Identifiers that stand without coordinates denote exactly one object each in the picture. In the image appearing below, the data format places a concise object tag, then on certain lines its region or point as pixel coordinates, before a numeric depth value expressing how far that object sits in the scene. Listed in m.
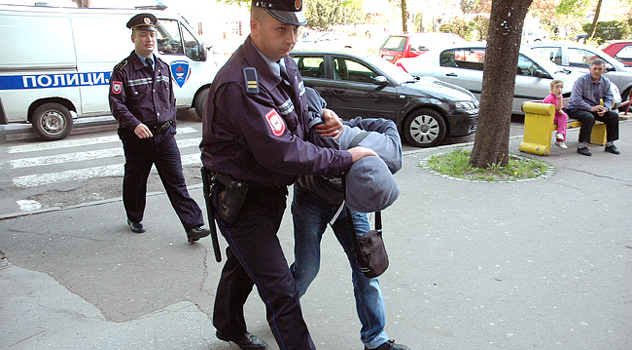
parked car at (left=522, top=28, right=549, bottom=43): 42.74
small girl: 7.72
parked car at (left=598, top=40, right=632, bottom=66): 13.53
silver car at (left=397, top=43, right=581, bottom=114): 10.06
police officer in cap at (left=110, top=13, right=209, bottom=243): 4.23
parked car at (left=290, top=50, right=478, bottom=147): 8.41
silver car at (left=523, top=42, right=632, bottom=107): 11.28
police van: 8.74
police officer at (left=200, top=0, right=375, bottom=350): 2.11
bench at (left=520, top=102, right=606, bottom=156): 7.37
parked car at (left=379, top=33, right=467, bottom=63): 14.91
